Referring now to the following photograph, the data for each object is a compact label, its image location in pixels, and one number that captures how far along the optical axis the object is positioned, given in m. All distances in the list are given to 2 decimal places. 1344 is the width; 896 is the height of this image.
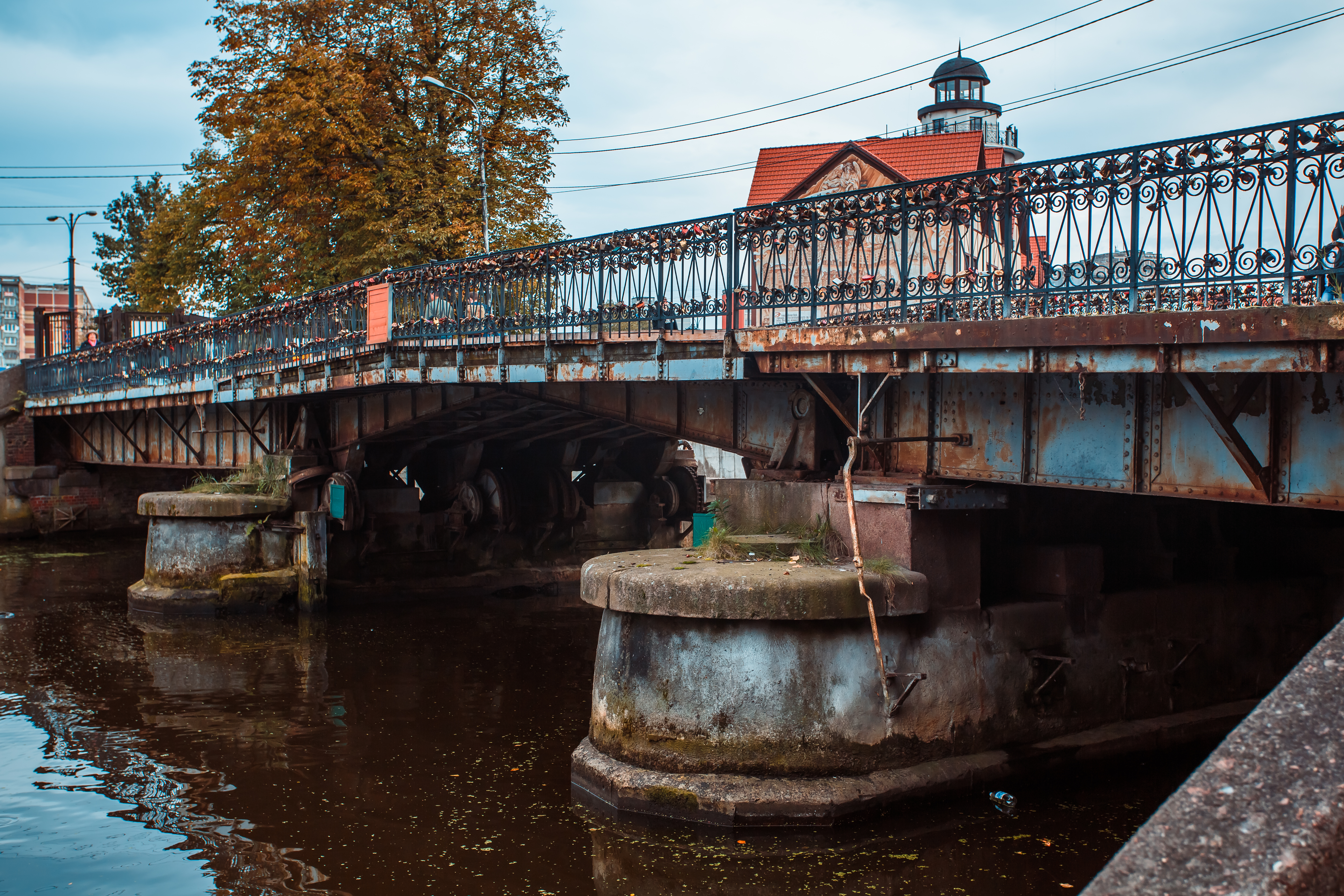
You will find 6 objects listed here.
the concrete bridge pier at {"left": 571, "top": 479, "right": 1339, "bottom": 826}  8.63
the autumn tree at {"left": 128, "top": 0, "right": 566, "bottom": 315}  25.03
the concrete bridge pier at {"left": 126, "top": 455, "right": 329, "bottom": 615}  18.67
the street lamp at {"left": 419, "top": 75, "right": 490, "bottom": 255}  21.22
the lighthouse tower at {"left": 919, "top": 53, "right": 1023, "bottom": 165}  64.31
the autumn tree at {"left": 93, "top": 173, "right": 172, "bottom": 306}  66.31
